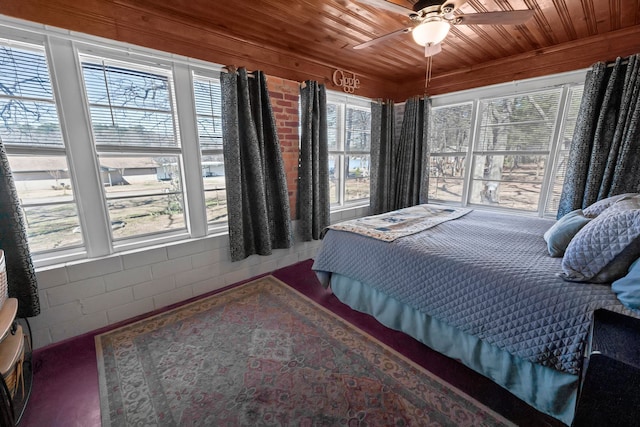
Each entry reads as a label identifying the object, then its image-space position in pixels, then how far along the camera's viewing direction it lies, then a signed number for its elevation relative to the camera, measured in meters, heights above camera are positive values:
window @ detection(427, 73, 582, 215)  2.66 +0.11
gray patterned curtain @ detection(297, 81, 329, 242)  2.73 -0.04
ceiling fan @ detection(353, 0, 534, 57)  1.40 +0.79
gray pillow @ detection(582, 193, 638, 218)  1.62 -0.32
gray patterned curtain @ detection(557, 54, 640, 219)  2.10 +0.15
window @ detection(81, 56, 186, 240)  1.80 +0.13
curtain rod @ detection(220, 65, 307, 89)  2.16 +0.74
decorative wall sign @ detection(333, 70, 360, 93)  2.99 +0.90
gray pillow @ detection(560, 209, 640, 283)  1.07 -0.40
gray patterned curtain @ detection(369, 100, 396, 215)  3.51 +0.00
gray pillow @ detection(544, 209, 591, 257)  1.44 -0.44
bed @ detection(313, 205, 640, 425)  1.11 -0.73
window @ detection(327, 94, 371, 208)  3.26 +0.13
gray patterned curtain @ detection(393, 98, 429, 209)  3.41 +0.07
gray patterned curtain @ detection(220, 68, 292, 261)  2.22 -0.09
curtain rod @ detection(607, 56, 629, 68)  2.13 +0.75
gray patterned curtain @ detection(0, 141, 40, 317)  1.42 -0.48
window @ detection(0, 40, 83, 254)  1.52 +0.09
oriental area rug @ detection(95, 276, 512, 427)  1.23 -1.19
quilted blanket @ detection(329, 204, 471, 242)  1.93 -0.54
